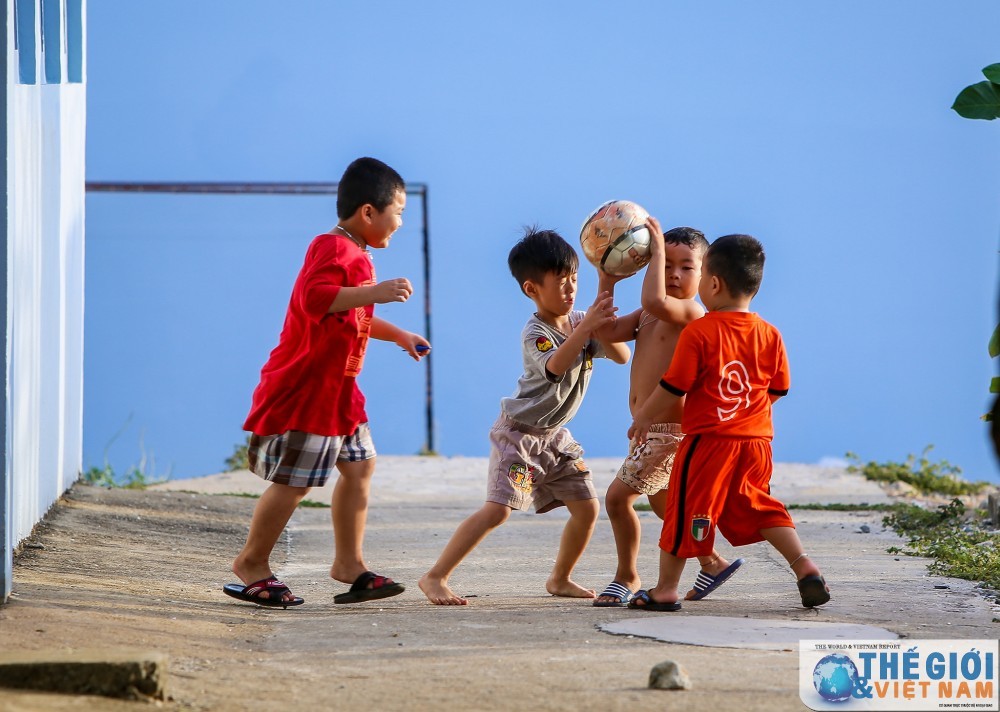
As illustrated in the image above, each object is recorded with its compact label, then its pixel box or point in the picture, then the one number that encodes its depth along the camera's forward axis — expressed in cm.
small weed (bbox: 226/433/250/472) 2205
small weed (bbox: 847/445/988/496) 1925
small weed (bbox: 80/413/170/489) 1812
